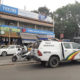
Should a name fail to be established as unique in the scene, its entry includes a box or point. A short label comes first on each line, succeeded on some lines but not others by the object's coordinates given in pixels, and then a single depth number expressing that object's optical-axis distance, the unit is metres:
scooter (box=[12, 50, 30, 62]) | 8.10
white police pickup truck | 5.90
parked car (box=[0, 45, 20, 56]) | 11.80
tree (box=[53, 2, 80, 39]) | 27.78
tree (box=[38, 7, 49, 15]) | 33.21
